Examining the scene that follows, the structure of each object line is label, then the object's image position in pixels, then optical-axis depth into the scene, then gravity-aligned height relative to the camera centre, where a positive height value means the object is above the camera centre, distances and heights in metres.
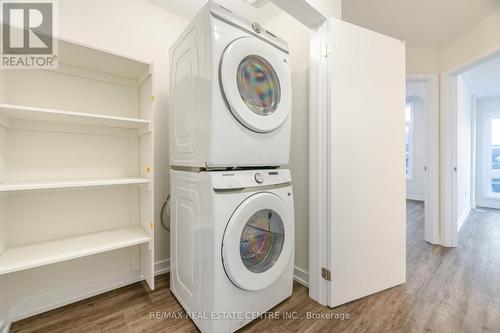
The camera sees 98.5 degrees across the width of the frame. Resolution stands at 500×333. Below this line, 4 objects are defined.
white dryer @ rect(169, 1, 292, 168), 1.15 +0.43
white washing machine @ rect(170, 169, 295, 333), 1.14 -0.47
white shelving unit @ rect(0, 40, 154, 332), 1.30 -0.06
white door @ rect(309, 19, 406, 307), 1.48 -0.01
